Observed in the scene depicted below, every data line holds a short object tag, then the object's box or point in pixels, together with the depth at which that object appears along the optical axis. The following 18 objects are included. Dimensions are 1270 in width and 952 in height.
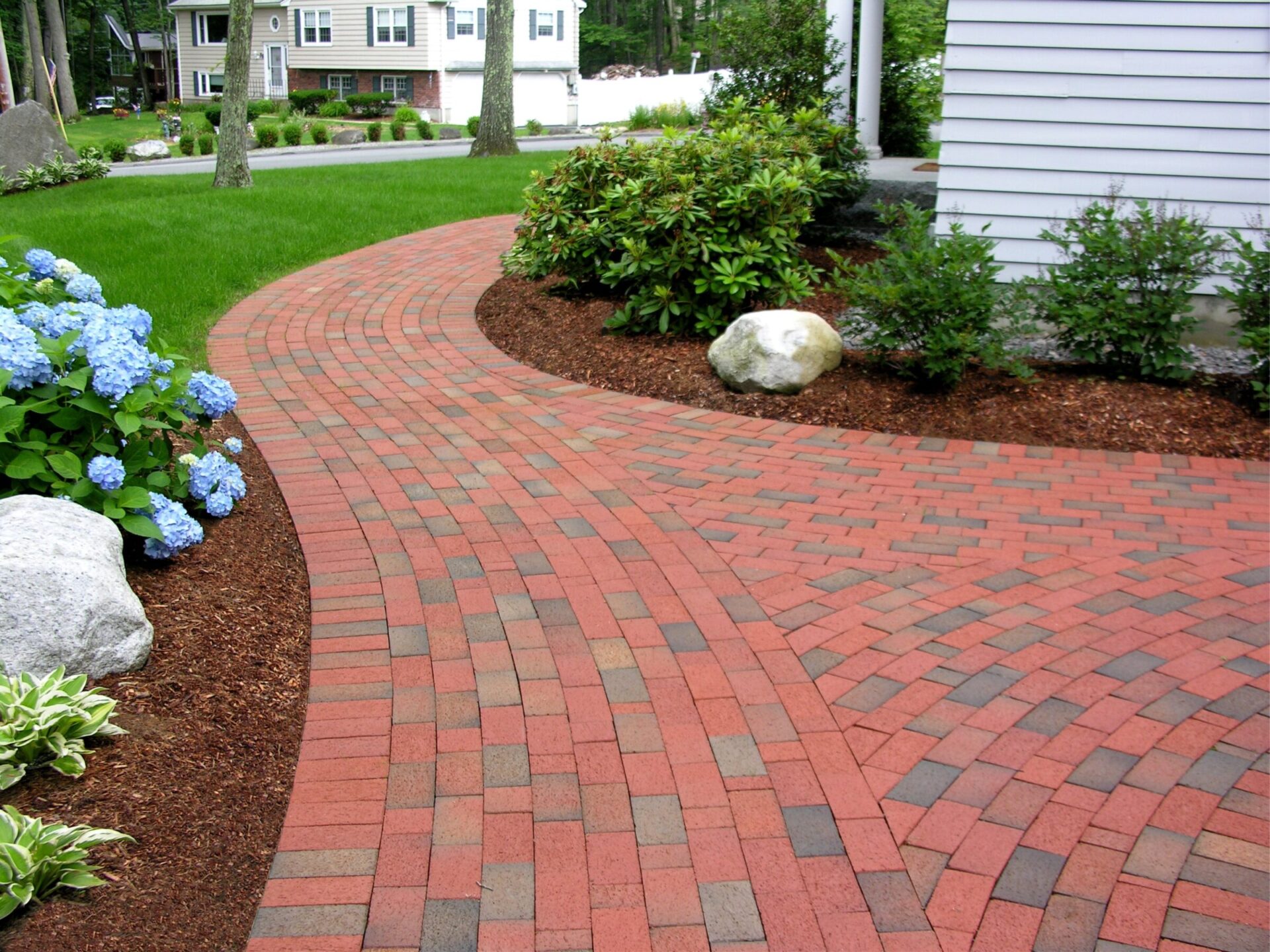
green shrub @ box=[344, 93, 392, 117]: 40.03
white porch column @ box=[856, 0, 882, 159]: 10.36
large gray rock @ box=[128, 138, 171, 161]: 26.66
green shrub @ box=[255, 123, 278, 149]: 28.38
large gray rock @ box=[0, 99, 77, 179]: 15.79
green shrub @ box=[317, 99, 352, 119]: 39.28
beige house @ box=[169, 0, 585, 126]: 41.91
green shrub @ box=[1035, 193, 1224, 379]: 6.05
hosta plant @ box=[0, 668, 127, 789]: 2.85
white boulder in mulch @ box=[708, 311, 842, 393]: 6.17
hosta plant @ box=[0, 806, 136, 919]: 2.44
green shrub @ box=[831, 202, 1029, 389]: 5.88
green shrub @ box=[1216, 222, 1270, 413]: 5.87
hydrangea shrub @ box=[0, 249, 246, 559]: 3.75
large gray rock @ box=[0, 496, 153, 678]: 3.13
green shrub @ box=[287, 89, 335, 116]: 41.25
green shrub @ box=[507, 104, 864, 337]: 6.89
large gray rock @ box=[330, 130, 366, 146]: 30.05
